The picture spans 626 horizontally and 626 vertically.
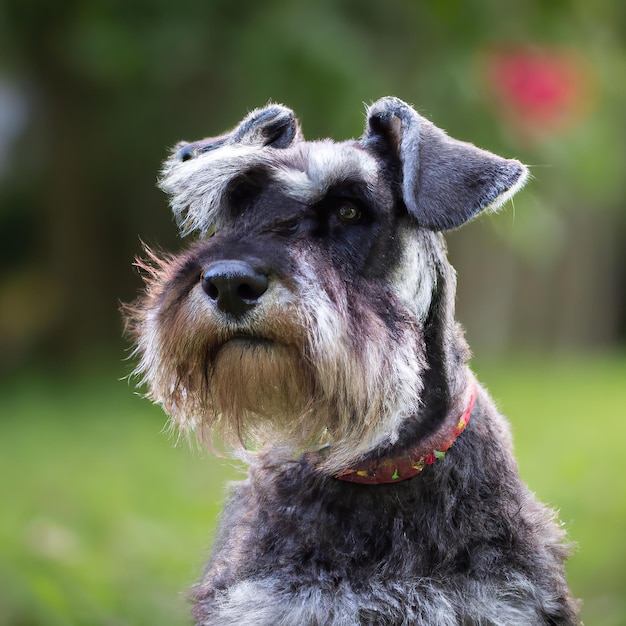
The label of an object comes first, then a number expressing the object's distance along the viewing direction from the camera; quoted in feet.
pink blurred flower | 48.90
